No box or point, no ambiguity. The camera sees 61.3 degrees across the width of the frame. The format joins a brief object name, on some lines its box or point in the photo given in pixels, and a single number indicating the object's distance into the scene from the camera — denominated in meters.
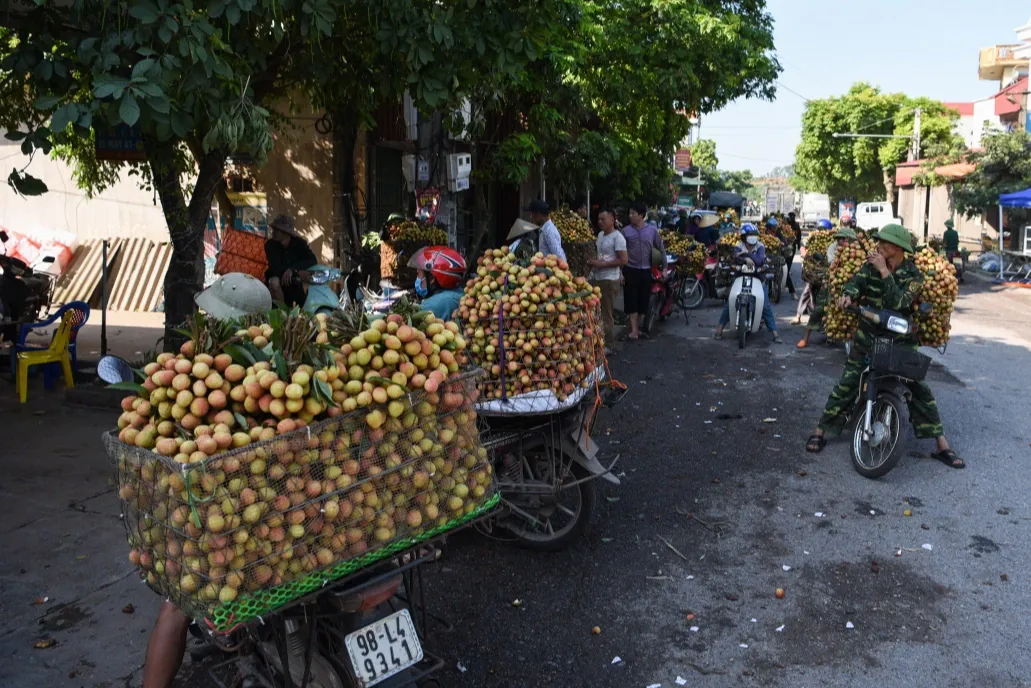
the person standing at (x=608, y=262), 11.66
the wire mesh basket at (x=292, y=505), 2.63
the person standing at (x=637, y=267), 12.40
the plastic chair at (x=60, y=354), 8.73
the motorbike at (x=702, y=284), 16.16
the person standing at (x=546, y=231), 9.97
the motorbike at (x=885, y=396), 6.28
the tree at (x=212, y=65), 4.87
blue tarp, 25.00
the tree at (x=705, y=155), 74.94
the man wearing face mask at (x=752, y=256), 12.47
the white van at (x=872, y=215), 32.49
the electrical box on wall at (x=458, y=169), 12.81
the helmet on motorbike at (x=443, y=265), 5.32
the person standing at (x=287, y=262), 9.26
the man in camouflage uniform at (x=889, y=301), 6.53
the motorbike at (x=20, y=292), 9.42
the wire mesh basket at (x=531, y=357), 4.77
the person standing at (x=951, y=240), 25.14
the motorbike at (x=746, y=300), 11.97
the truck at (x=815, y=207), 63.06
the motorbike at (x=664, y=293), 13.47
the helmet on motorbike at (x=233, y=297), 4.77
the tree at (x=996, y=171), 28.30
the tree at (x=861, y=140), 55.16
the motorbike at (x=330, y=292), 6.65
